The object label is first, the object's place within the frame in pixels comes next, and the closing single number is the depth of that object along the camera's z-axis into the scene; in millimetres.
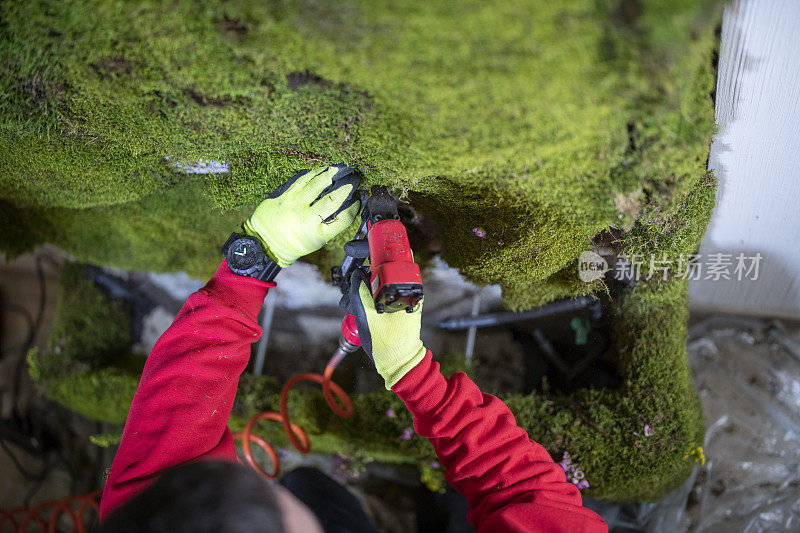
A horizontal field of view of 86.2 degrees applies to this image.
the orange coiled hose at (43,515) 1982
